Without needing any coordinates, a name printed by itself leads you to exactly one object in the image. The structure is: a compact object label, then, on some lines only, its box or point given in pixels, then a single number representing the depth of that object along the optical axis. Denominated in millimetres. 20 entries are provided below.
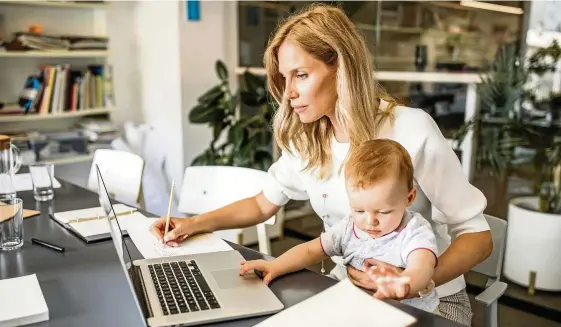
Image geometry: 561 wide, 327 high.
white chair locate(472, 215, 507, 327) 1612
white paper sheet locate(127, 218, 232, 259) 1437
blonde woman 1431
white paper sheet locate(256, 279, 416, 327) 996
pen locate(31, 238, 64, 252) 1504
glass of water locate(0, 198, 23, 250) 1524
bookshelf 3520
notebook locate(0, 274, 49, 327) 1073
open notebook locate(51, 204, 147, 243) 1616
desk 1092
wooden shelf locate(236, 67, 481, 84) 3066
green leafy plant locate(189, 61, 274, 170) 3244
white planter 2816
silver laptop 1071
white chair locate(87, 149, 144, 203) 2359
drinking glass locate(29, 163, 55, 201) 2051
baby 1137
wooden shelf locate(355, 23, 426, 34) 3296
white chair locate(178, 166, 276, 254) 2055
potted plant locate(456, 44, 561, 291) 2842
